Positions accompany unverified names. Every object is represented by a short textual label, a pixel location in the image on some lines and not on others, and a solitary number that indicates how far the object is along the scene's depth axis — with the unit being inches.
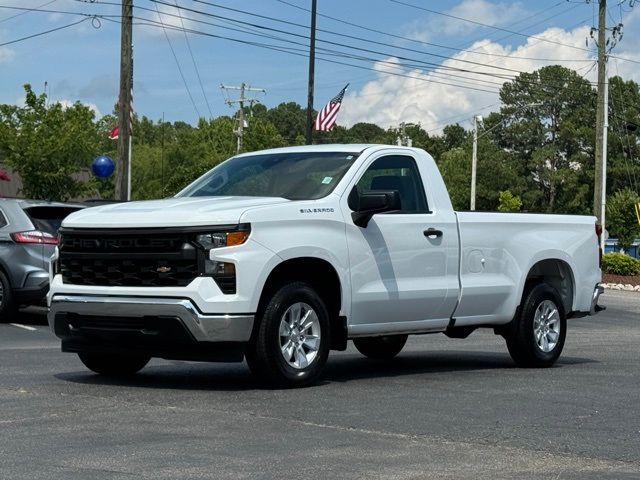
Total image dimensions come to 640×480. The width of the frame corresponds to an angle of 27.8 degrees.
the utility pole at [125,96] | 1243.2
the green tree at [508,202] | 3334.2
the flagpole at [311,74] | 1701.5
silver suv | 685.3
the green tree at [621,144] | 3917.3
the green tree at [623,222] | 2267.5
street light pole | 2839.3
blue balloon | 1249.4
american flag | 1739.7
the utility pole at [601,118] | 1758.1
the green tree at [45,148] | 1720.0
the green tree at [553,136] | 4023.1
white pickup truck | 387.2
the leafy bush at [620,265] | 1609.3
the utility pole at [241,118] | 3469.5
